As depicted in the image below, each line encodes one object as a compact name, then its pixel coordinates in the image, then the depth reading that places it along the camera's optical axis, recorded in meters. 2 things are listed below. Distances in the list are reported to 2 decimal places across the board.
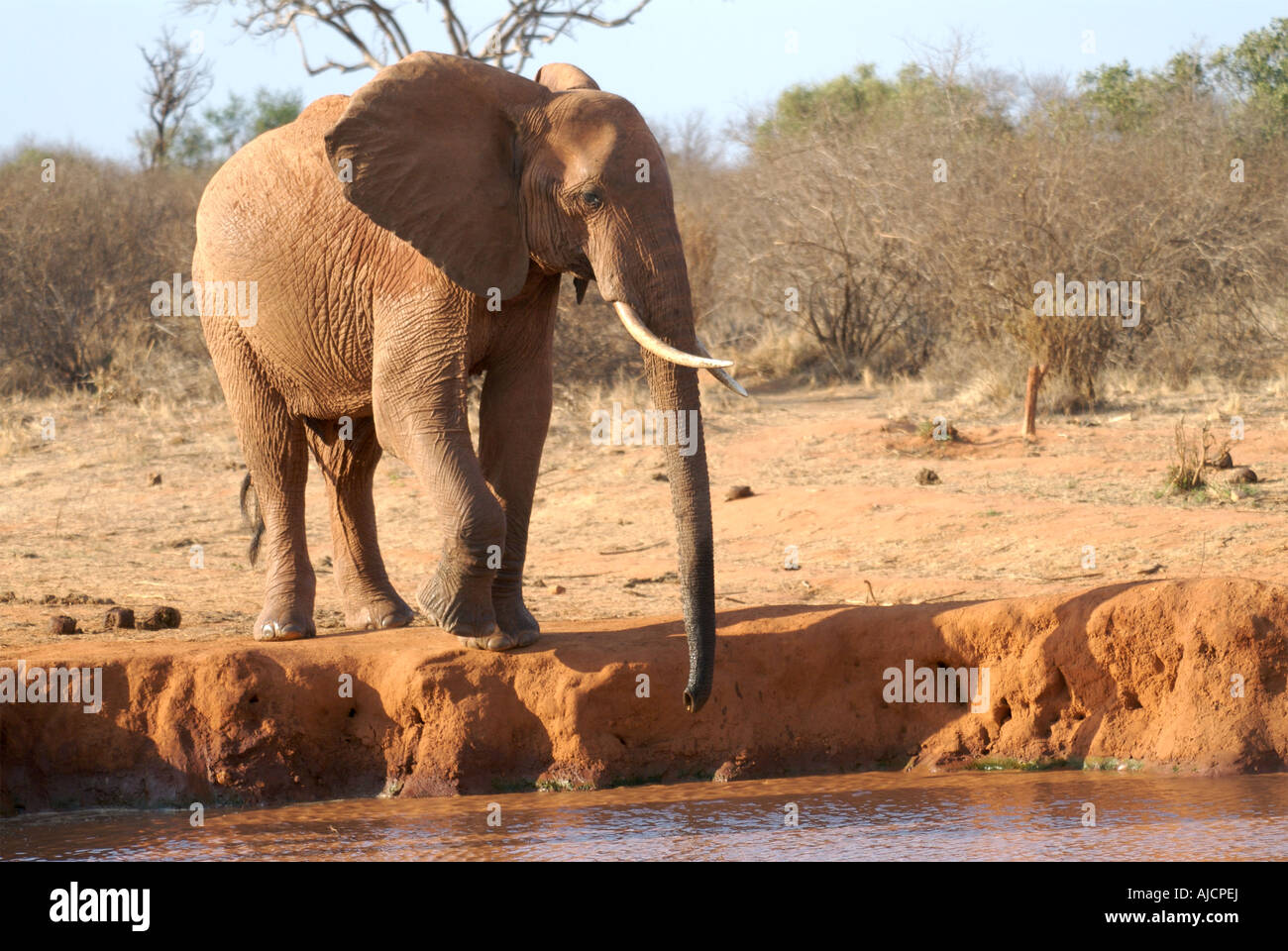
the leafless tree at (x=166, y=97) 30.83
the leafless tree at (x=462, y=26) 22.53
